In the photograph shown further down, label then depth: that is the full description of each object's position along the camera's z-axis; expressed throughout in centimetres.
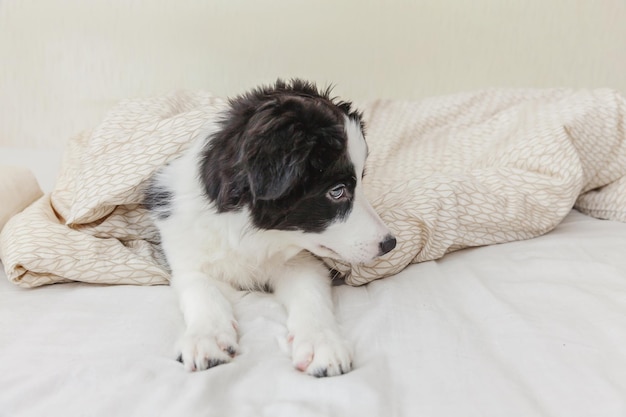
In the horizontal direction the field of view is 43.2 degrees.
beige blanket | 67
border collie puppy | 55
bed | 49
